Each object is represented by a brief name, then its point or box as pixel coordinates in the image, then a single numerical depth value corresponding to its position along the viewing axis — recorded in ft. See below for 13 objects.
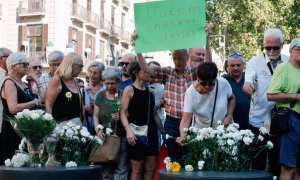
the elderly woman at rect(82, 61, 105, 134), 26.96
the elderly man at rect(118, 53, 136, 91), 26.27
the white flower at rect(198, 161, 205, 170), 15.66
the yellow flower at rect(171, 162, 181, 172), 15.62
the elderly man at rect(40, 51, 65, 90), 26.45
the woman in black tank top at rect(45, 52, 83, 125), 21.88
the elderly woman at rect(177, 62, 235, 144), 19.01
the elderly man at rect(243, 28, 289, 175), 20.94
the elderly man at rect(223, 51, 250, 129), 22.66
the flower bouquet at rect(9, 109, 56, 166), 17.08
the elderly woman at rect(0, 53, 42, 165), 22.29
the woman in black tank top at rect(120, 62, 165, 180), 23.45
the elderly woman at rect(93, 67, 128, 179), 24.40
